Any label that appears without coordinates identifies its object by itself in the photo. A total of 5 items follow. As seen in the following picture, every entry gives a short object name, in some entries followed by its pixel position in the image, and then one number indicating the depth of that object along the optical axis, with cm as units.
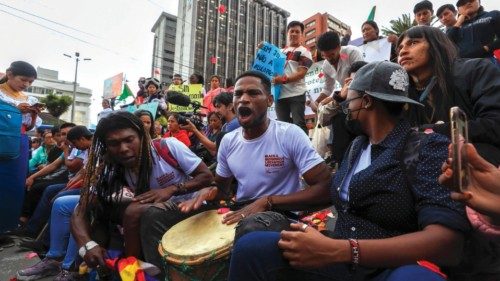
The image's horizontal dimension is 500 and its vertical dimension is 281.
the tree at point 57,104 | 4106
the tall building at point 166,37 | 6581
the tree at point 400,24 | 1842
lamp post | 3525
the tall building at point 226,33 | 6069
